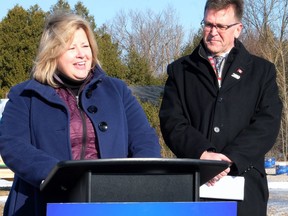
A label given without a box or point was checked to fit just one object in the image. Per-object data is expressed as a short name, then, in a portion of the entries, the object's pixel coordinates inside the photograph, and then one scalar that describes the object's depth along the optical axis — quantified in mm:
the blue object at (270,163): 31456
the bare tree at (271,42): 34438
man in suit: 4391
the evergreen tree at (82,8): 41500
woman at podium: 3389
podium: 2691
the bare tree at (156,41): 57750
